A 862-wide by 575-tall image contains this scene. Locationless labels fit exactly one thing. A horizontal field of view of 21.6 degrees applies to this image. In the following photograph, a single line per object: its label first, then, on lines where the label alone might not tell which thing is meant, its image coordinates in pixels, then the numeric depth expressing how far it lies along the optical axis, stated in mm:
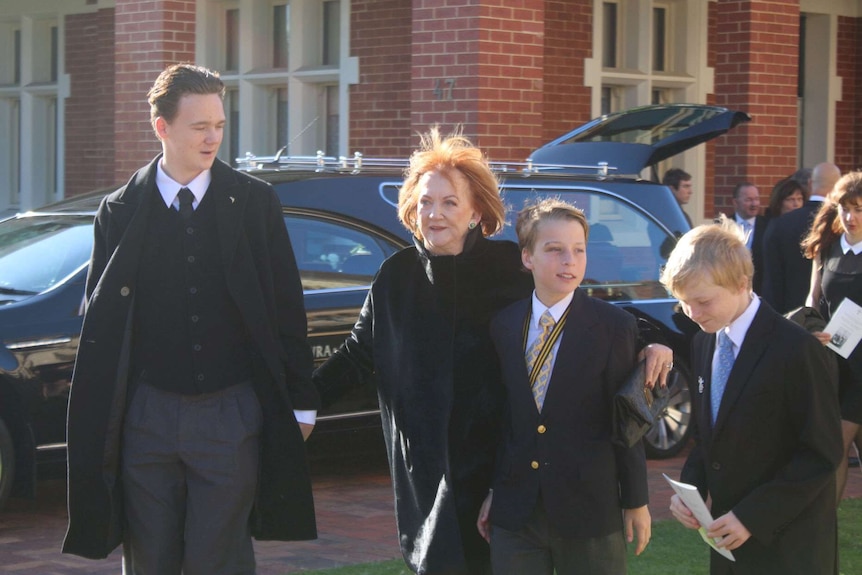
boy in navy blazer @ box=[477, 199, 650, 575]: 6252
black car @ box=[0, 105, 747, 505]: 10791
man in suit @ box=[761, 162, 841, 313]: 13373
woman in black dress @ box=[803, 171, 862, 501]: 9781
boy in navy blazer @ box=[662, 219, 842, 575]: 5903
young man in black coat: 6524
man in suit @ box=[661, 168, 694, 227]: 18155
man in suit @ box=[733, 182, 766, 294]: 18219
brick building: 19676
